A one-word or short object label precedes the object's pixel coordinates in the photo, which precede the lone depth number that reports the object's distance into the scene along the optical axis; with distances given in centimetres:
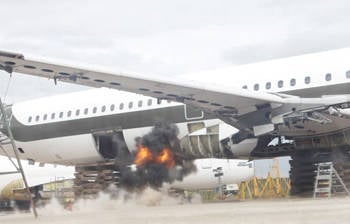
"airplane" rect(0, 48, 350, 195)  2192
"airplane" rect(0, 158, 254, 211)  3528
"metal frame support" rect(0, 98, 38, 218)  2050
